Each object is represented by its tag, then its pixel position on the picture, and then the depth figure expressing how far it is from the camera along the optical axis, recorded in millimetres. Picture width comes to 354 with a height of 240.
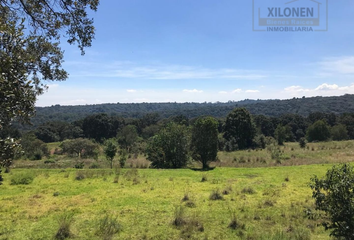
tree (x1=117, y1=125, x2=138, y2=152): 57312
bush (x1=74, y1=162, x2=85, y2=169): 24231
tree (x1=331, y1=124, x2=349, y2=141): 58012
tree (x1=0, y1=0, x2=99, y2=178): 3967
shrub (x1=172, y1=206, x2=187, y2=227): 8617
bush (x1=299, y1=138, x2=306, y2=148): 39791
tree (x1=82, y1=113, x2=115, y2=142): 84562
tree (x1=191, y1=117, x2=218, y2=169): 23438
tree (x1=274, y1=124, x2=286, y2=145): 49562
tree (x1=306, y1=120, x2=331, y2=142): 55500
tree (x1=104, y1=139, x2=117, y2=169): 24000
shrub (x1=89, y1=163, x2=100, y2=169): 24762
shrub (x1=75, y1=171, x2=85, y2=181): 17281
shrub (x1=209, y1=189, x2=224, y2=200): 11812
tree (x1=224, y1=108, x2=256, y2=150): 56938
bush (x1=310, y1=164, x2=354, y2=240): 5034
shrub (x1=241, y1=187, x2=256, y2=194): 12889
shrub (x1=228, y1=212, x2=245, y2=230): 8395
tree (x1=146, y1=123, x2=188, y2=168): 25297
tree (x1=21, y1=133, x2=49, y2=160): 39125
